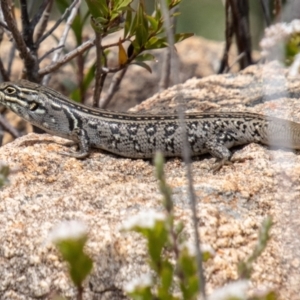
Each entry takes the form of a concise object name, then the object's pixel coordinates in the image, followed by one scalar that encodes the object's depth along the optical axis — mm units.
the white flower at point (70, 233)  4508
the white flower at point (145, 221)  4844
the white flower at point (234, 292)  4512
